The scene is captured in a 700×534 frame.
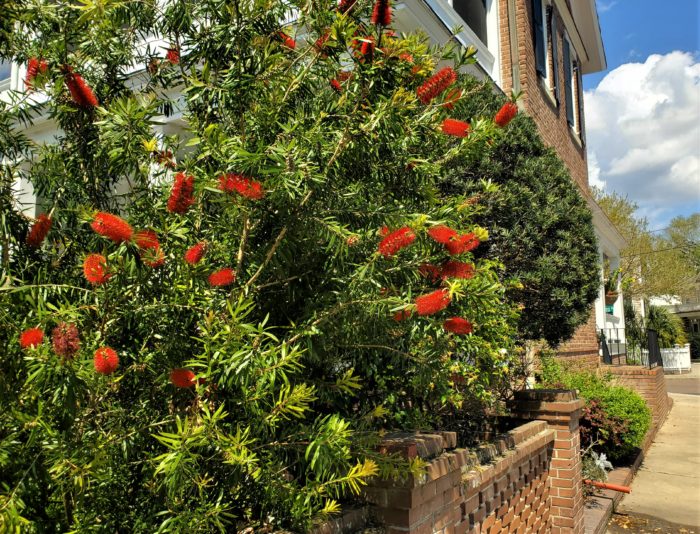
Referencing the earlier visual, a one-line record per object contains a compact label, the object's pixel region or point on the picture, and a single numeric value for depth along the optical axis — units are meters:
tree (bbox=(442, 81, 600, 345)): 5.32
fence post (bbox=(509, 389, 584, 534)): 5.15
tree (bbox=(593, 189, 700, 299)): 28.53
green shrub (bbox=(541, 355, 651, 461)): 7.83
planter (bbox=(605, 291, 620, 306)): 17.43
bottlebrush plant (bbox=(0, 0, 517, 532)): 1.67
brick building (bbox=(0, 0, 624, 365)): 7.09
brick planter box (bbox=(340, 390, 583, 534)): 2.64
